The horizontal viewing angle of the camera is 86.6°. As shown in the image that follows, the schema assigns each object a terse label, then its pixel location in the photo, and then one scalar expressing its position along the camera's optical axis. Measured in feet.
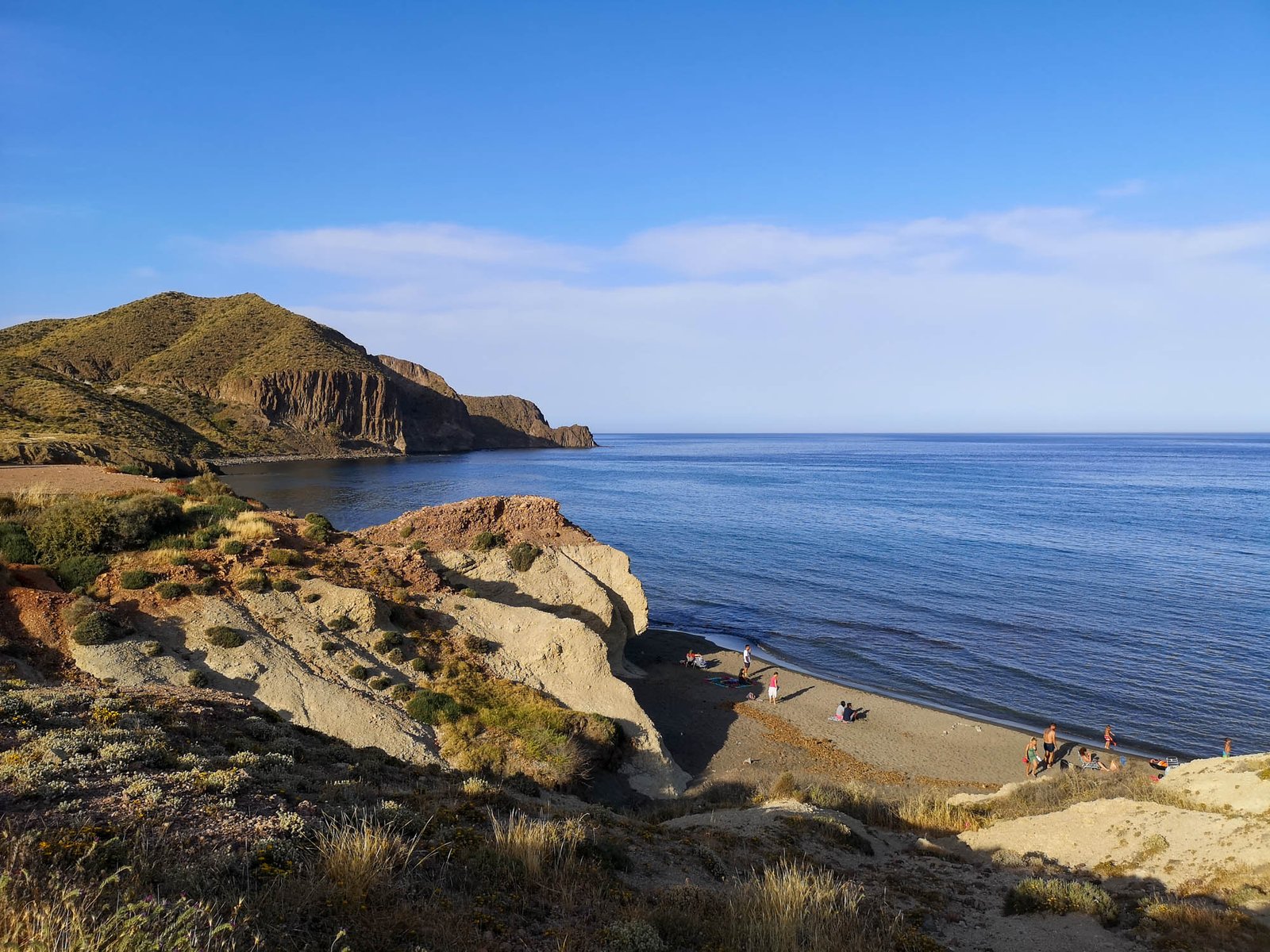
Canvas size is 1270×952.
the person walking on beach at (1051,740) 75.00
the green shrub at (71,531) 67.67
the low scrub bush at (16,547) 66.03
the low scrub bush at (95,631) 56.70
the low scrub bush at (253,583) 69.00
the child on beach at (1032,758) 72.58
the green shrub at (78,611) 58.29
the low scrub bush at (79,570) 64.85
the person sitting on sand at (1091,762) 69.51
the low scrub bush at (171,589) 64.90
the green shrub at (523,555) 93.09
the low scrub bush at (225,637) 61.46
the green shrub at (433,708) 60.95
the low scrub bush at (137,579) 64.95
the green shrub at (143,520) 70.54
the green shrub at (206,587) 66.95
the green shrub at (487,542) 94.38
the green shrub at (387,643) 66.85
